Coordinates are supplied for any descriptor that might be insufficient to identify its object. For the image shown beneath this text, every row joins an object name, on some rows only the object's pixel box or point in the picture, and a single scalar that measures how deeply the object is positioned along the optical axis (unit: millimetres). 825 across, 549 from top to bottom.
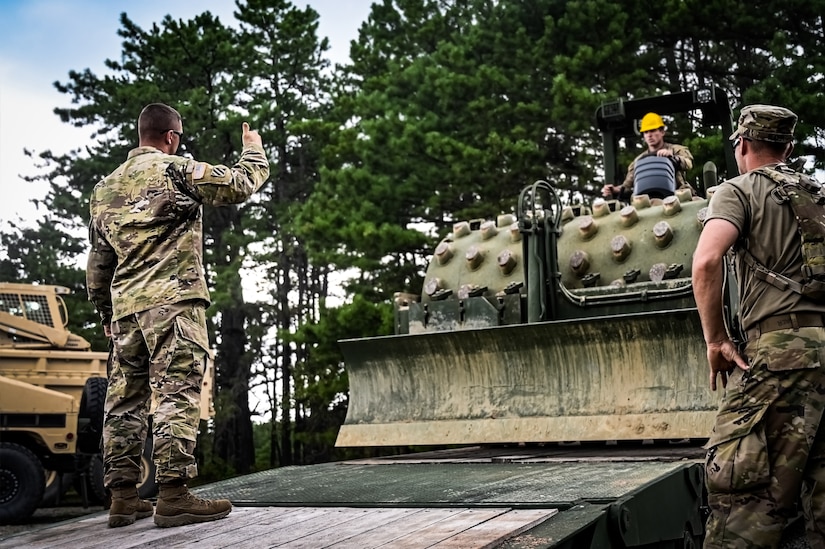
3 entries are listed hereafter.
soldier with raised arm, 4184
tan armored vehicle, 11422
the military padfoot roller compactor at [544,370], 4793
